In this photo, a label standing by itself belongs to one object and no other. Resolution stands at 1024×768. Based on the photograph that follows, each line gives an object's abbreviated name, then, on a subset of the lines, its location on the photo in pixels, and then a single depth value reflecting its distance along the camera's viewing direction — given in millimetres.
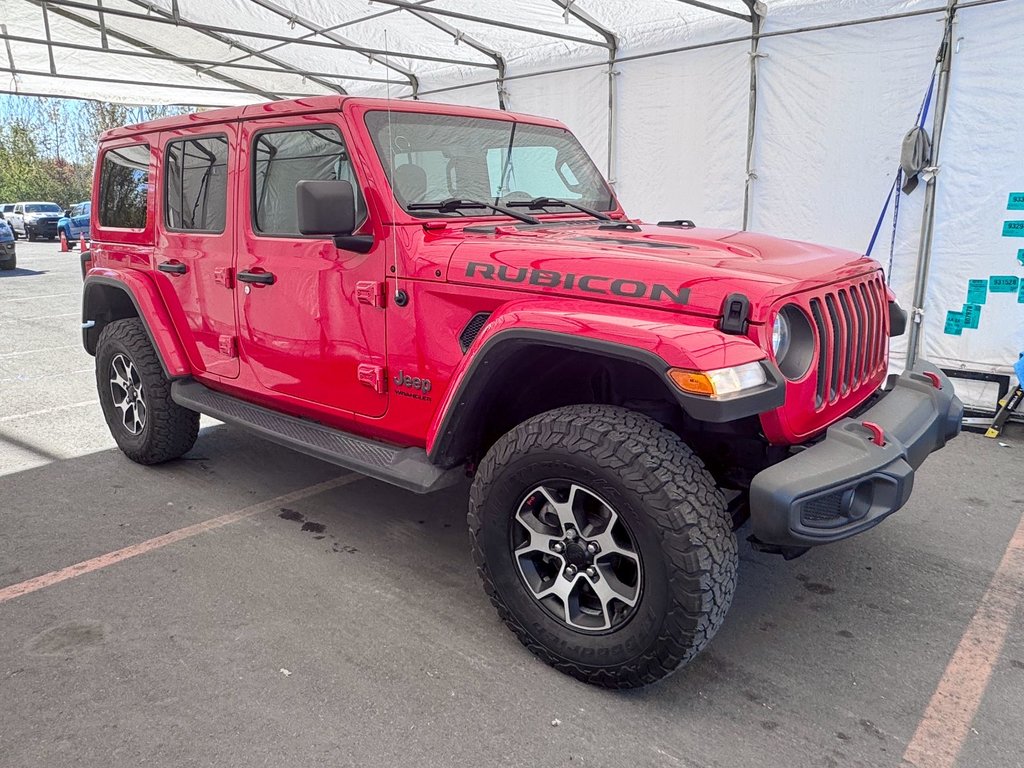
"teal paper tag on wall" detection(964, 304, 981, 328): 5684
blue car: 25594
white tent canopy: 5523
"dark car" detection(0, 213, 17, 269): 15719
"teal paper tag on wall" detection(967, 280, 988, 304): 5621
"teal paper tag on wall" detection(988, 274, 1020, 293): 5492
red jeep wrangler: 2262
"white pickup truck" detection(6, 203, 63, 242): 26469
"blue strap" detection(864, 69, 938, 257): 5602
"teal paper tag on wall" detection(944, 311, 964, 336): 5773
